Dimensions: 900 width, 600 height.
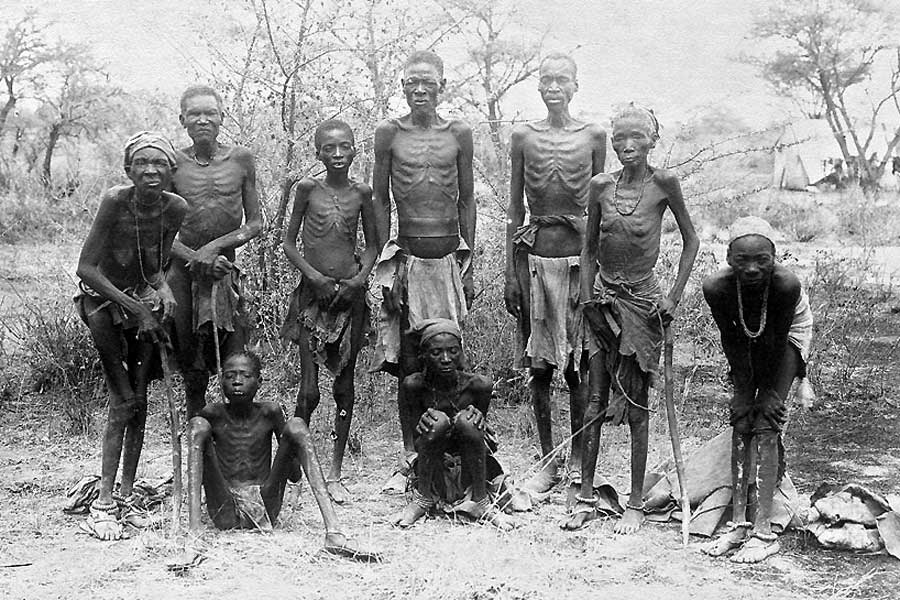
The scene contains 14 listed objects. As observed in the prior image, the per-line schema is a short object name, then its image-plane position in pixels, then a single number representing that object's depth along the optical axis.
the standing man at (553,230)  4.88
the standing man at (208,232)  4.52
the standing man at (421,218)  4.87
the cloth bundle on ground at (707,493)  4.37
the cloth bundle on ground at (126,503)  4.33
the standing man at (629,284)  4.32
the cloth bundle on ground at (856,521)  4.14
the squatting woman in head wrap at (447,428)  4.36
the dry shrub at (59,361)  6.30
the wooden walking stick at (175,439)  4.03
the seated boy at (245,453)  4.11
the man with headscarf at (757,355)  4.05
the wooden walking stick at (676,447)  4.18
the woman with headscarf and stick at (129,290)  4.20
